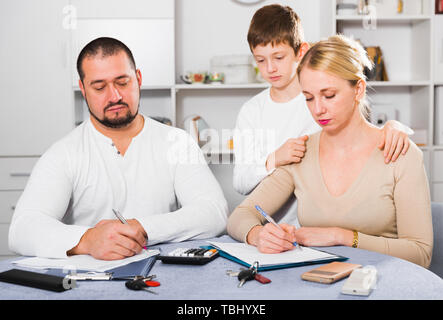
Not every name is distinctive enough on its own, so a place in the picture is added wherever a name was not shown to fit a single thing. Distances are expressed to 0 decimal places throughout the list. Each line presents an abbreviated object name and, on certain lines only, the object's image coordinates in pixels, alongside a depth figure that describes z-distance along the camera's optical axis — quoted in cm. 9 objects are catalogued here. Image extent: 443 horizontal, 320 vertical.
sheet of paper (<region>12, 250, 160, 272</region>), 86
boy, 144
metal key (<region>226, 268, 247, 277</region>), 80
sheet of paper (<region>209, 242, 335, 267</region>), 85
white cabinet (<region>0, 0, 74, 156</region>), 252
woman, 104
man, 118
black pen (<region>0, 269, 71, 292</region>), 74
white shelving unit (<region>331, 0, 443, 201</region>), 254
